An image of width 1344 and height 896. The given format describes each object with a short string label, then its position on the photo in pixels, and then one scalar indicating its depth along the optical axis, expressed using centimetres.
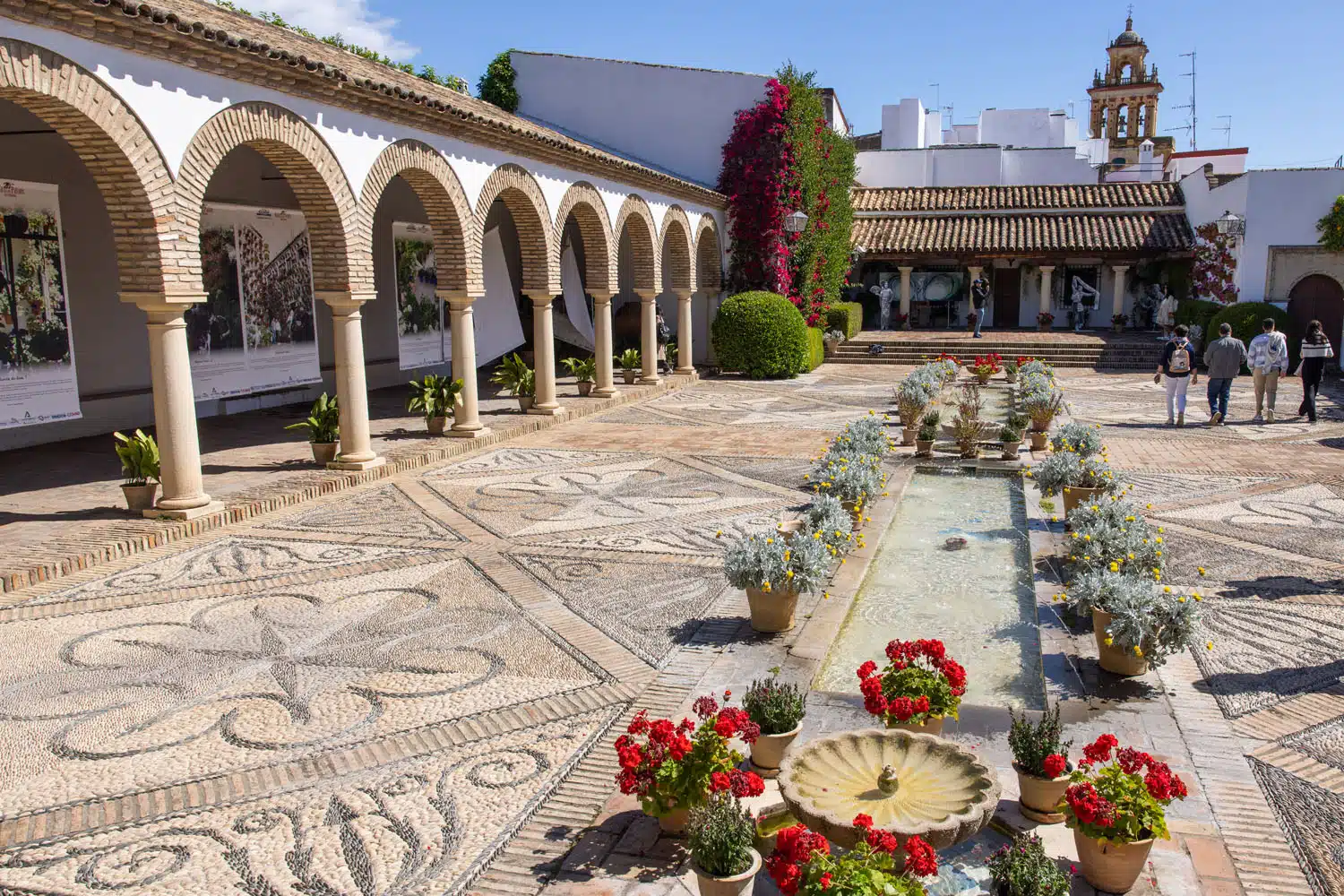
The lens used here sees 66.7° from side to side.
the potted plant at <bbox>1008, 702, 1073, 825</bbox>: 407
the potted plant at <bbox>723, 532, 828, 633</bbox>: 616
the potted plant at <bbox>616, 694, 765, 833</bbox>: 392
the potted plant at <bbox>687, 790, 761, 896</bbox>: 346
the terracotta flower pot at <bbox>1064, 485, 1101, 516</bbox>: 896
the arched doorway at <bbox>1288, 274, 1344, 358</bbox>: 2302
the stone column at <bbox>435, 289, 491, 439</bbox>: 1306
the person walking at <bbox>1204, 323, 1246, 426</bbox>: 1410
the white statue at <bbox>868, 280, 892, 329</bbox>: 3106
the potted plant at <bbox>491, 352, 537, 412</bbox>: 1585
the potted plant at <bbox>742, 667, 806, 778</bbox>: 457
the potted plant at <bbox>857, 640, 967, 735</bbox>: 451
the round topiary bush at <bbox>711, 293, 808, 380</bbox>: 2192
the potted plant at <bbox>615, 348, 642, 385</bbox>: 1991
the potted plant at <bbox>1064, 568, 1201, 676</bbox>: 543
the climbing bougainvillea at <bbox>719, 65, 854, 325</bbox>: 2386
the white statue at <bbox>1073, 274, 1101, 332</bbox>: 3119
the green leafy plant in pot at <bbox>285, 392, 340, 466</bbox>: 1116
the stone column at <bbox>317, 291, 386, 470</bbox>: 1091
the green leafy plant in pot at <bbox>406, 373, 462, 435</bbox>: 1334
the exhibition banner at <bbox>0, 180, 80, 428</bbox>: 1040
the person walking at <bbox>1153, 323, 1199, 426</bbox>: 1411
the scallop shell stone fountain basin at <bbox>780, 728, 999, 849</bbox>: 367
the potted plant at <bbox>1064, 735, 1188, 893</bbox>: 355
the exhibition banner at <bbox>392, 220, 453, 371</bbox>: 1612
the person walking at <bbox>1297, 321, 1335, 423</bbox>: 1460
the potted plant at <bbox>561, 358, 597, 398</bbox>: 1803
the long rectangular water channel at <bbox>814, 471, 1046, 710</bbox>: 589
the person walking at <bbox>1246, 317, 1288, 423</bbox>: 1449
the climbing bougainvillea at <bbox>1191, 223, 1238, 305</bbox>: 2444
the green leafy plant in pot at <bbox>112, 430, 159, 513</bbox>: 884
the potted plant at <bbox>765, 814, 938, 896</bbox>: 303
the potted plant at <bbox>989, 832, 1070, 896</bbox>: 324
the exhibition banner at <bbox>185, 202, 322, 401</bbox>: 1313
